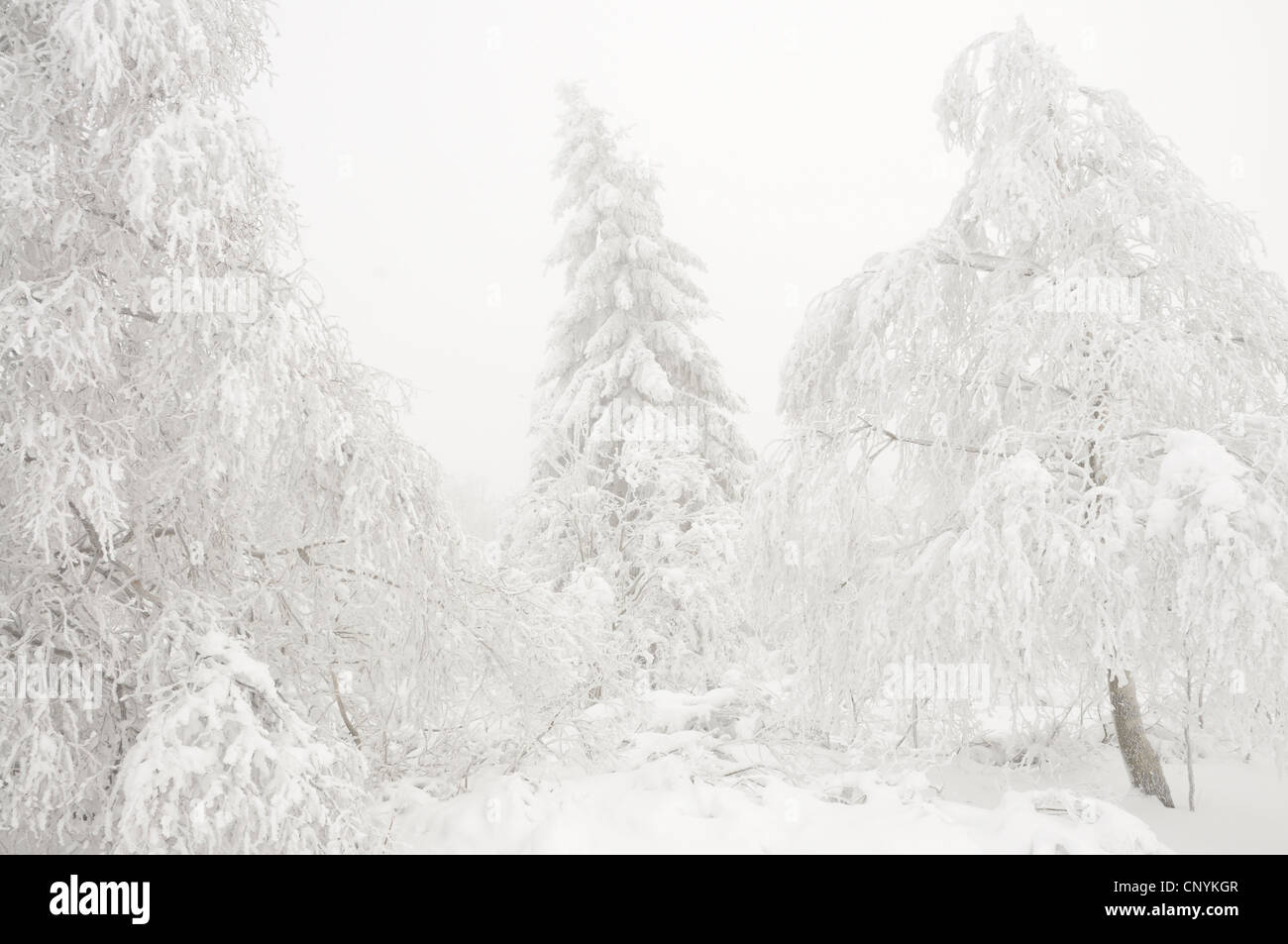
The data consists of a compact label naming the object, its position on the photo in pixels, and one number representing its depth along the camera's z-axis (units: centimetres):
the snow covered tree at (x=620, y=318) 1308
